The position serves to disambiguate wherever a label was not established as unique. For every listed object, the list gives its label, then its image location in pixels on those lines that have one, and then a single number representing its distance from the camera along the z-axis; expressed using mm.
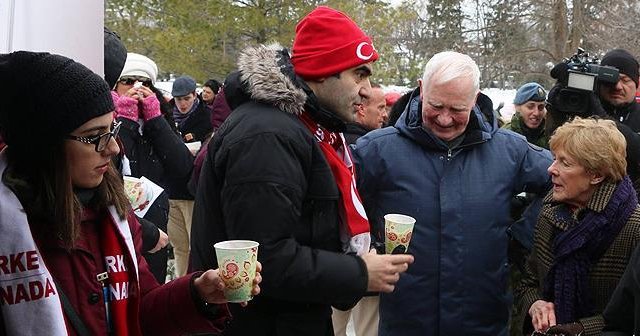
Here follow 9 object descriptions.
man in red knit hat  2266
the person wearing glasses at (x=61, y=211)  1725
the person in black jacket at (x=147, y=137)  4293
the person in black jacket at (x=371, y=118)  5426
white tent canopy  2400
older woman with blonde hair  2811
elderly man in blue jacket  3076
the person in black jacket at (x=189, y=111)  8031
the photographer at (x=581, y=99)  3693
